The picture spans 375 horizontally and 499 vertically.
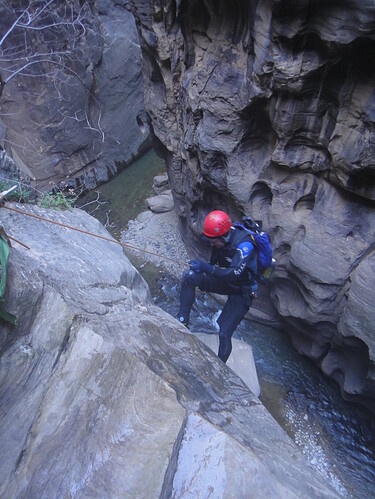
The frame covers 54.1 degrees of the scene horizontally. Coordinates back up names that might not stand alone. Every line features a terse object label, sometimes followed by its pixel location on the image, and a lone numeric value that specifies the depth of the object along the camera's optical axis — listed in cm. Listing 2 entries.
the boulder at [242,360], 513
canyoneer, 407
